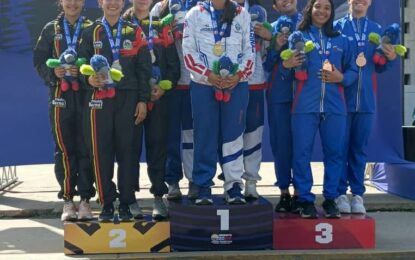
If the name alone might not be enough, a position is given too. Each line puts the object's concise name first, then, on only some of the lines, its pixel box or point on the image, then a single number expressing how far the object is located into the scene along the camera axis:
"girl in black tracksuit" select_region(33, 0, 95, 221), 5.04
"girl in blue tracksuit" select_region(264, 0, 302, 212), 5.07
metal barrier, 8.06
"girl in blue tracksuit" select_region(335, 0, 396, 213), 5.10
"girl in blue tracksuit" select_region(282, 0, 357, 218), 4.85
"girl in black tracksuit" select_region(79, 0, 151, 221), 4.66
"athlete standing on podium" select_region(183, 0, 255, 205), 4.66
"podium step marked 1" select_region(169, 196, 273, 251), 4.65
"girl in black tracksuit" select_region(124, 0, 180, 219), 4.95
